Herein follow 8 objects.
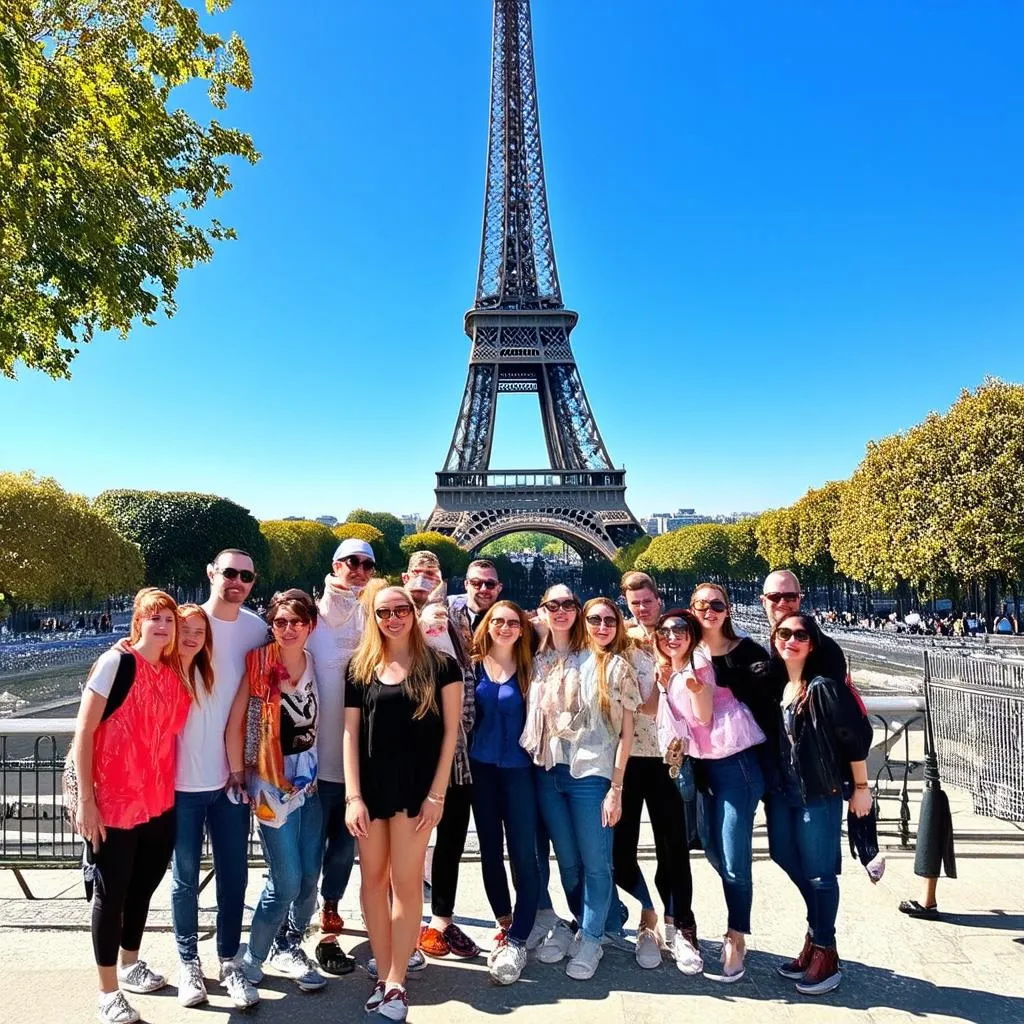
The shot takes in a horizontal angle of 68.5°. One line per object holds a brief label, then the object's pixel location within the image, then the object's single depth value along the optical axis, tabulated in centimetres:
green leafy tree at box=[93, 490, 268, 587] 3956
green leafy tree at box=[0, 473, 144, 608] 2891
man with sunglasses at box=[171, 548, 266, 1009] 395
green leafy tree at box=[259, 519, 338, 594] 4853
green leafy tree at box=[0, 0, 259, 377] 626
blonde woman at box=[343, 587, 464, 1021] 384
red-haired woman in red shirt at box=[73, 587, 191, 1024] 370
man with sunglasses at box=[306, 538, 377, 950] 416
